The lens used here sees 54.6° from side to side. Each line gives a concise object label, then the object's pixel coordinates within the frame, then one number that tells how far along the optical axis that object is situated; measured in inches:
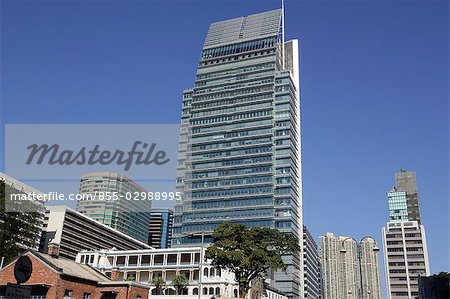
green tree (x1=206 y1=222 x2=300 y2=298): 2246.6
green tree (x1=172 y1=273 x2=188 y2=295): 3193.9
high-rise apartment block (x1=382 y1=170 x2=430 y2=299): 5344.5
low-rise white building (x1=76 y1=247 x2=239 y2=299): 3474.4
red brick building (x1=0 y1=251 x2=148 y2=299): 1368.1
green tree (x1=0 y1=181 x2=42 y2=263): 1890.5
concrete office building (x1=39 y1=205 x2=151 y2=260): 5684.1
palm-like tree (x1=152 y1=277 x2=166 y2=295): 3208.4
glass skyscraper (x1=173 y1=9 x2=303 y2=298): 5433.1
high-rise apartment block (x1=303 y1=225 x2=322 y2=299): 7265.8
